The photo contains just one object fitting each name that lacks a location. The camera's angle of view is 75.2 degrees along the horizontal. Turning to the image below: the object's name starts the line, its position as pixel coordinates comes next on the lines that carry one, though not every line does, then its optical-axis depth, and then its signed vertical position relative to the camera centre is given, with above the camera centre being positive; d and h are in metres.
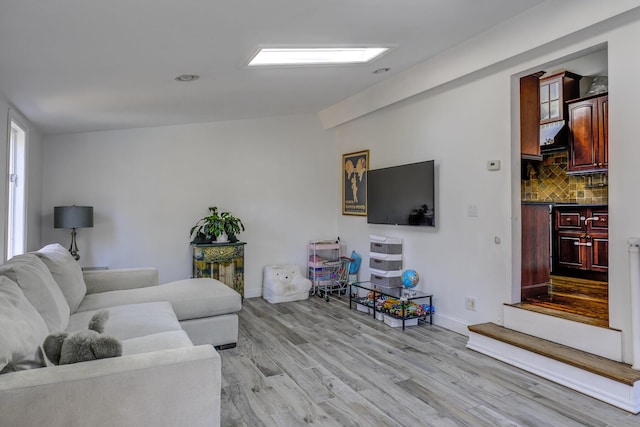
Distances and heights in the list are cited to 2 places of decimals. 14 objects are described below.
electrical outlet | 3.86 -0.84
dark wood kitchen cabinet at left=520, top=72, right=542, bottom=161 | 3.68 +0.87
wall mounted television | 4.23 +0.22
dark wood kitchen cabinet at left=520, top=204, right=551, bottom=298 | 3.69 -0.33
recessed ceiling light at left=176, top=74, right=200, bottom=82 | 3.28 +1.11
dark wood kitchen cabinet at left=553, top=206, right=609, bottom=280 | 5.25 -0.36
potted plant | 5.15 -0.16
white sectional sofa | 1.46 -0.62
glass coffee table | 4.16 -0.87
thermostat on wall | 3.59 +0.43
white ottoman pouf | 5.36 -0.91
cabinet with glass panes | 5.48 +1.62
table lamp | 4.43 -0.01
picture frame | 5.57 +0.45
